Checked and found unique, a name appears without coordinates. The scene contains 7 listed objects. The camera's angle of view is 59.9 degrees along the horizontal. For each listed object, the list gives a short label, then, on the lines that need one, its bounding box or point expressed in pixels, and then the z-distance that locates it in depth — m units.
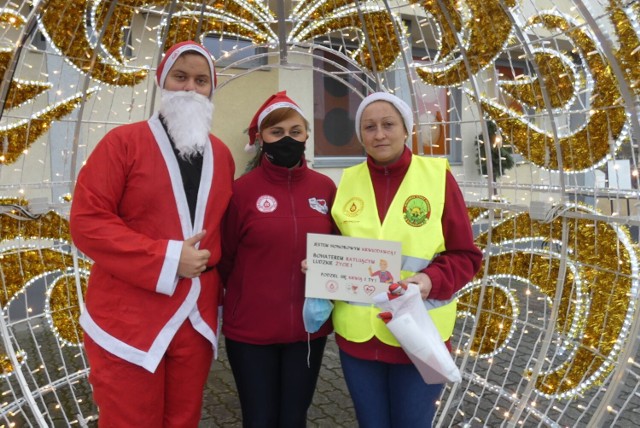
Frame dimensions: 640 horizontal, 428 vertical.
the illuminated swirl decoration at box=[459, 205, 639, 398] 2.58
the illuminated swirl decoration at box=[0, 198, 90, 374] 2.88
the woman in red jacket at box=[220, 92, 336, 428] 2.12
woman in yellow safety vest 1.97
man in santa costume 1.84
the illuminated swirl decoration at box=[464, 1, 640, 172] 2.00
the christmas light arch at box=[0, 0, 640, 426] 2.38
